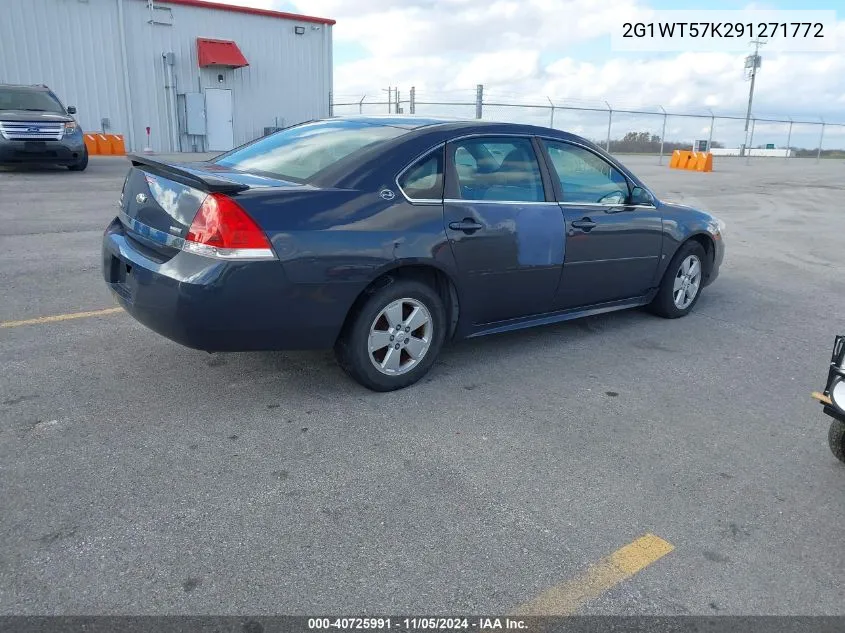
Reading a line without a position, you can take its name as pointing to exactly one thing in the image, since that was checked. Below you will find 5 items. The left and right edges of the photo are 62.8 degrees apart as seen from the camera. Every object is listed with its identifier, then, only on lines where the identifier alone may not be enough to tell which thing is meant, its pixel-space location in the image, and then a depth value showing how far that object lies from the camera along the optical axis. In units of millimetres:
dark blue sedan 3381
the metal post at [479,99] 24703
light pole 44112
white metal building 22391
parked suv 13414
